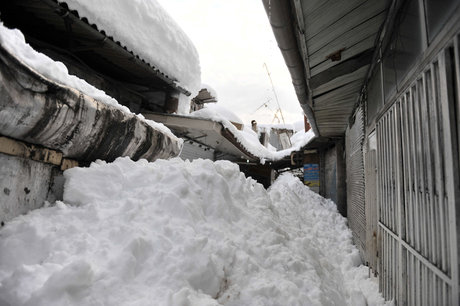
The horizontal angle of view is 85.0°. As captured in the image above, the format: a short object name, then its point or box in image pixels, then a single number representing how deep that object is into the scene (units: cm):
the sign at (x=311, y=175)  1154
